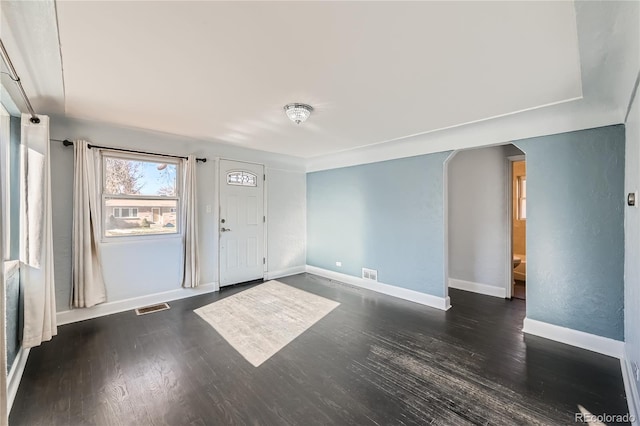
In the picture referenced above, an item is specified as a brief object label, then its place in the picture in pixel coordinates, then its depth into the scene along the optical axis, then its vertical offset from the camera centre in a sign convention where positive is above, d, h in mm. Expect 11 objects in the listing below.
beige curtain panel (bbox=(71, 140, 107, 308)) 3150 -191
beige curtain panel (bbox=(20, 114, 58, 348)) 2451 -133
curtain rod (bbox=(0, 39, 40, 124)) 1628 +937
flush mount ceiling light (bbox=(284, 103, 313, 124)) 2656 +982
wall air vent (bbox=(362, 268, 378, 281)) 4531 -1034
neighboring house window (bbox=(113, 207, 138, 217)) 3546 +6
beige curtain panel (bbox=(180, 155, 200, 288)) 4016 -156
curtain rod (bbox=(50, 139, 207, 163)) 3131 +800
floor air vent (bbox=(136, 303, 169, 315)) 3506 -1260
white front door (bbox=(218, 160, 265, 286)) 4574 -163
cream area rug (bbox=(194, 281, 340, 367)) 2734 -1285
